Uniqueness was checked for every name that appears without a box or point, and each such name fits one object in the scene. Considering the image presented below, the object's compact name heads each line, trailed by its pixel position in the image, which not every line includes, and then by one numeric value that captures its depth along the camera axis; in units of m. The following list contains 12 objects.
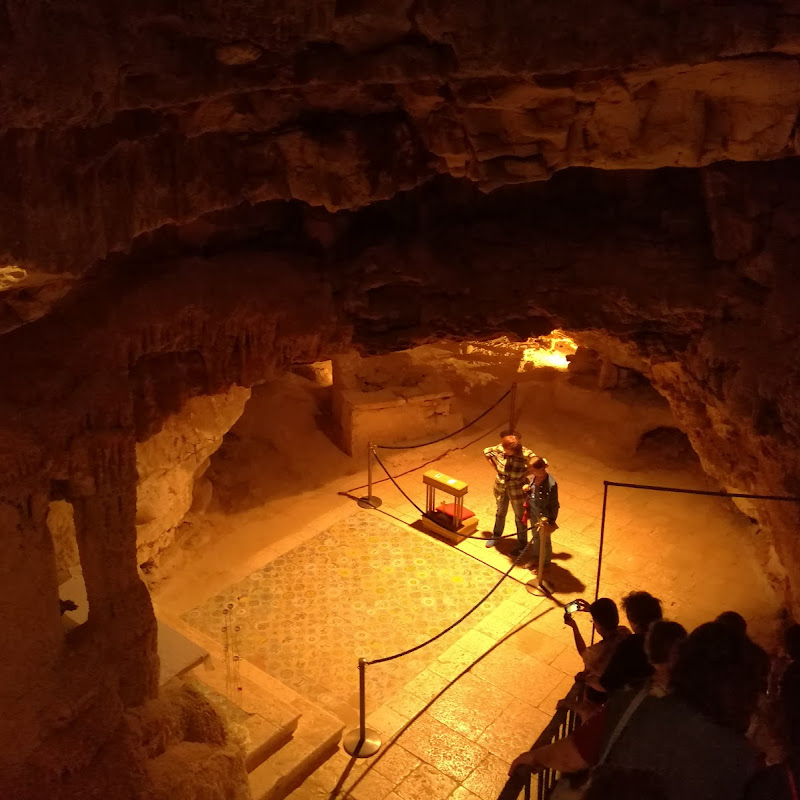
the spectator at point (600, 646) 4.59
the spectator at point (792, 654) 3.96
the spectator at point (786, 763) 3.28
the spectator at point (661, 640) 4.16
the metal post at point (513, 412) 10.00
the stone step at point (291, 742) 6.25
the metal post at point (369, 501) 10.10
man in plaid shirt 8.83
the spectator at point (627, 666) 4.45
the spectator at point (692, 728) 3.35
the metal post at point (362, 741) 6.65
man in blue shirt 8.37
